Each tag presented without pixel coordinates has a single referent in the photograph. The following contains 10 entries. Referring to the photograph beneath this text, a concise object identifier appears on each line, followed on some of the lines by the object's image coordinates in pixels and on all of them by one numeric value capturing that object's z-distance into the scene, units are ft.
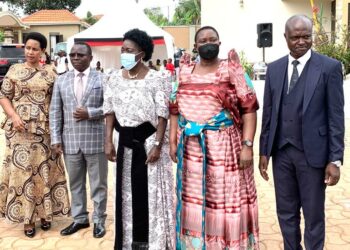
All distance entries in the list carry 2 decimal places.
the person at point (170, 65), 50.93
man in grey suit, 13.00
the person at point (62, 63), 58.91
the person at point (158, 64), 56.37
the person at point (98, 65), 55.68
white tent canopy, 51.01
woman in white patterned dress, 11.18
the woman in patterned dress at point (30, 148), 13.28
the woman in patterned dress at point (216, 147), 10.14
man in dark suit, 9.39
